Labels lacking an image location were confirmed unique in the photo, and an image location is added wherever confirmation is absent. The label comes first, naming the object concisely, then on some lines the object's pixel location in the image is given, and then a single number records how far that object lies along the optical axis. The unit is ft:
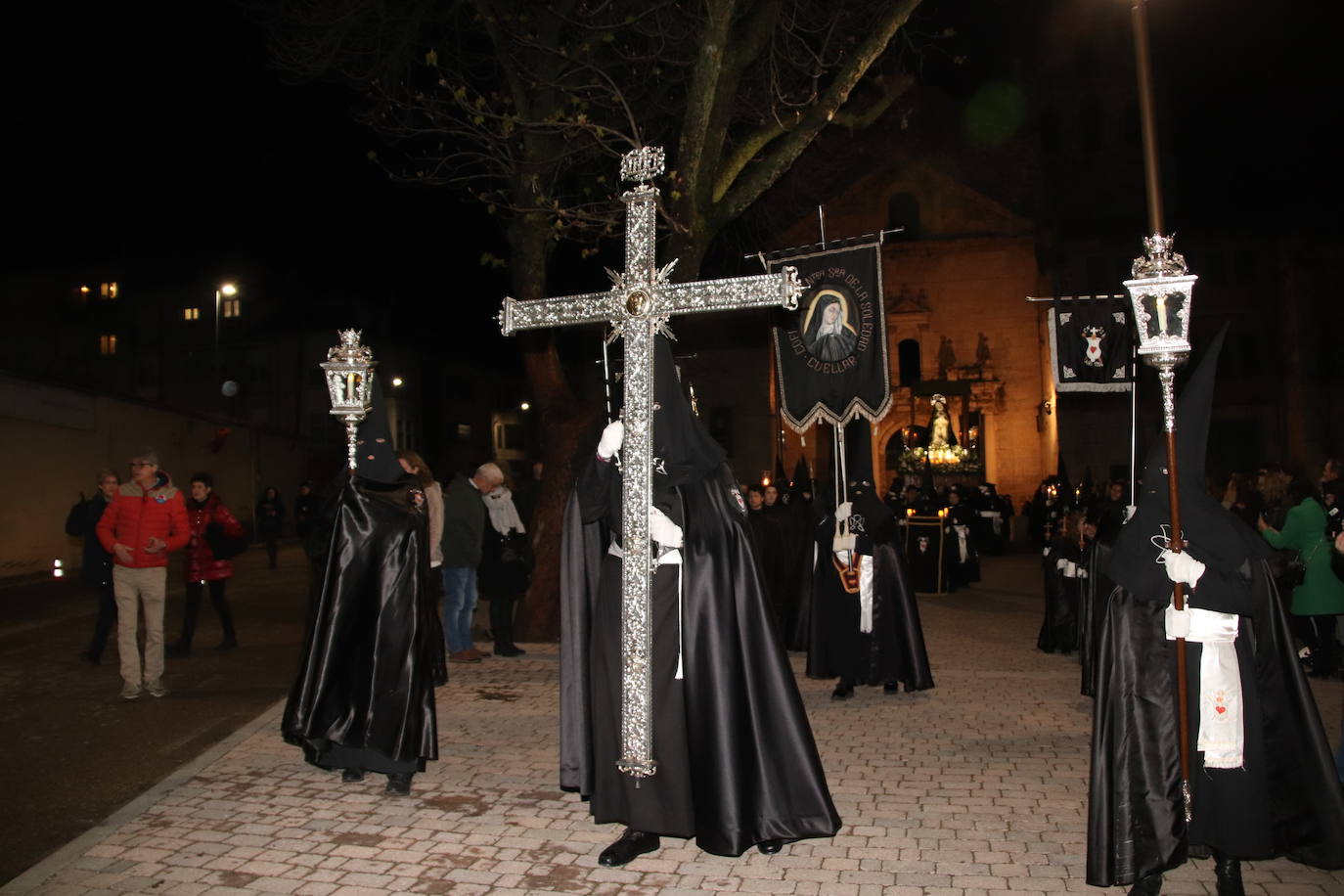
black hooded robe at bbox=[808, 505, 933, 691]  29.71
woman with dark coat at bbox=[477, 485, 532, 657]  36.70
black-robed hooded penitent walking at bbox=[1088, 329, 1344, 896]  14.61
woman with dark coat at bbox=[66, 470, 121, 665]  34.40
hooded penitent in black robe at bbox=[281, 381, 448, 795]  20.65
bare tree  34.53
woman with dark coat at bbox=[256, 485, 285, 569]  70.03
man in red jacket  29.32
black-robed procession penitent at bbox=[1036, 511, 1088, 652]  35.96
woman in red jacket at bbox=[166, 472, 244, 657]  36.91
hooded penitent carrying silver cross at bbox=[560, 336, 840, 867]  16.05
